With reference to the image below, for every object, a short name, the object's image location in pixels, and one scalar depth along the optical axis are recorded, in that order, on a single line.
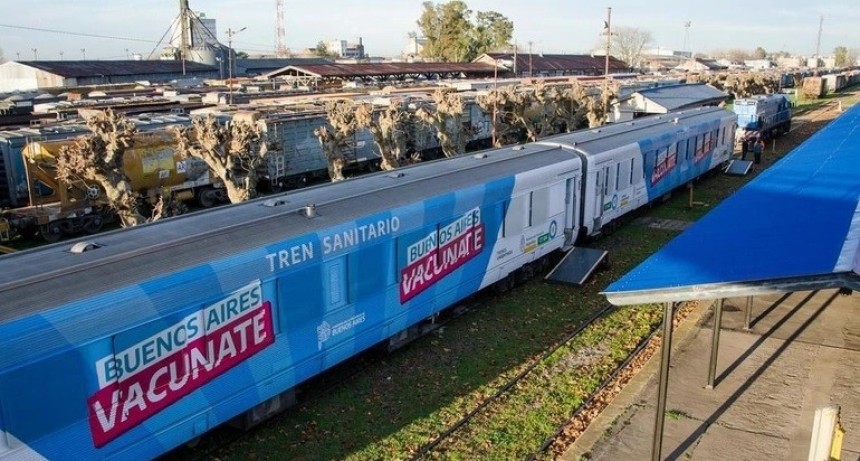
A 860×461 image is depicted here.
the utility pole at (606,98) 39.54
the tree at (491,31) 105.44
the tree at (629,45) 168.38
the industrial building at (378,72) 66.69
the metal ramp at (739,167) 34.44
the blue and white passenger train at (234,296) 7.94
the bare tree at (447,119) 32.66
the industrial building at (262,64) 89.06
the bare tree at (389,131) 29.42
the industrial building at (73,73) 66.31
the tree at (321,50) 149.05
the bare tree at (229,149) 21.28
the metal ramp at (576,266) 17.94
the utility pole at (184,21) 90.81
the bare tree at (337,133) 27.06
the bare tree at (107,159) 20.77
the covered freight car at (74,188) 24.53
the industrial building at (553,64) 88.81
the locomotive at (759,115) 41.94
